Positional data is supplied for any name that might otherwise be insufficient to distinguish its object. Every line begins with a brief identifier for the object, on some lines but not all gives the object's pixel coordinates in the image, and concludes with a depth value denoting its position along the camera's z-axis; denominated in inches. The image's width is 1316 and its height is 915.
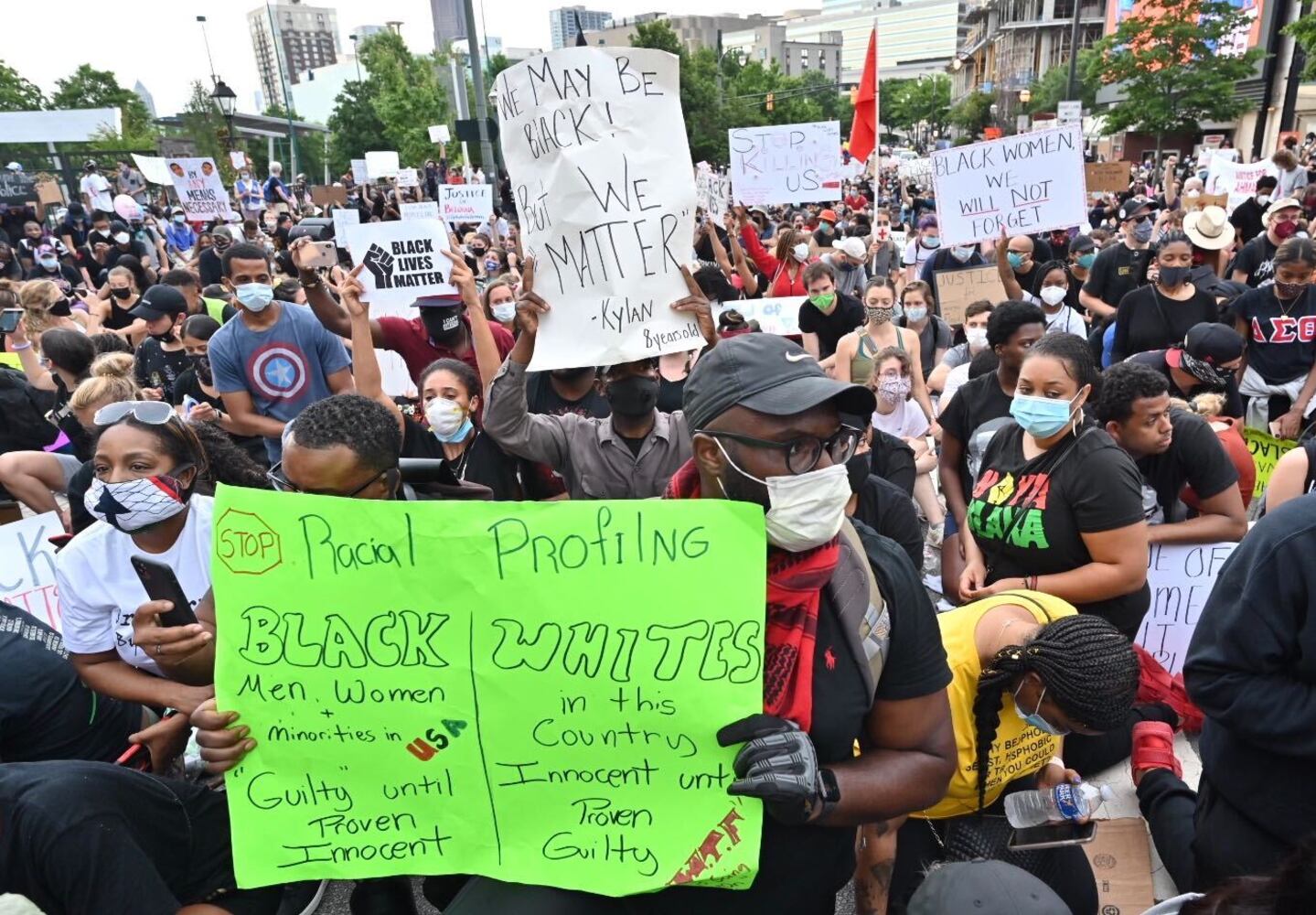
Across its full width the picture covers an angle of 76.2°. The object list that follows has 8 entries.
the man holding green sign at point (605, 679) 60.2
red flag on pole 370.3
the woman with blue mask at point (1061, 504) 111.5
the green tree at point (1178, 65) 1221.7
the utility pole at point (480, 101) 523.2
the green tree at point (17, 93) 2042.3
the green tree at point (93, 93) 2153.1
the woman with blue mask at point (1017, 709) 84.6
